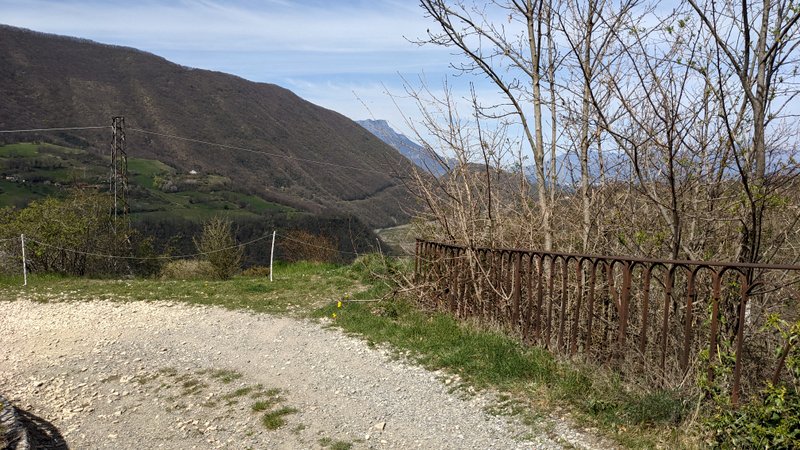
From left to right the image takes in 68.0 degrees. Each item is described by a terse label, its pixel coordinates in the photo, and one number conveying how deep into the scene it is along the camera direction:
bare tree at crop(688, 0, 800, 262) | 3.80
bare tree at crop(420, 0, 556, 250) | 6.71
